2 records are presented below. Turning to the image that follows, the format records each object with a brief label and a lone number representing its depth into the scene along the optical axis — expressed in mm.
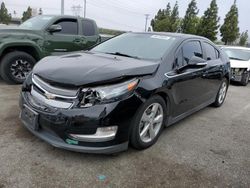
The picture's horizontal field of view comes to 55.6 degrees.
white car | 8398
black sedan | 2465
